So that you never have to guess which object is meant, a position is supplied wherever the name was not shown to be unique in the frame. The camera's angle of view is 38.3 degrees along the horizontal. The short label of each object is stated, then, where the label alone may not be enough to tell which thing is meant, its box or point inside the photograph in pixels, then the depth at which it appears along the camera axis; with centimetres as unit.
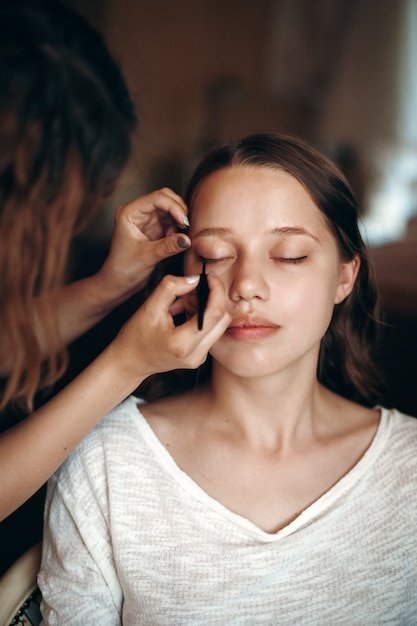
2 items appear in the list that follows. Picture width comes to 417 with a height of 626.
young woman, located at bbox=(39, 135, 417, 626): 115
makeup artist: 90
